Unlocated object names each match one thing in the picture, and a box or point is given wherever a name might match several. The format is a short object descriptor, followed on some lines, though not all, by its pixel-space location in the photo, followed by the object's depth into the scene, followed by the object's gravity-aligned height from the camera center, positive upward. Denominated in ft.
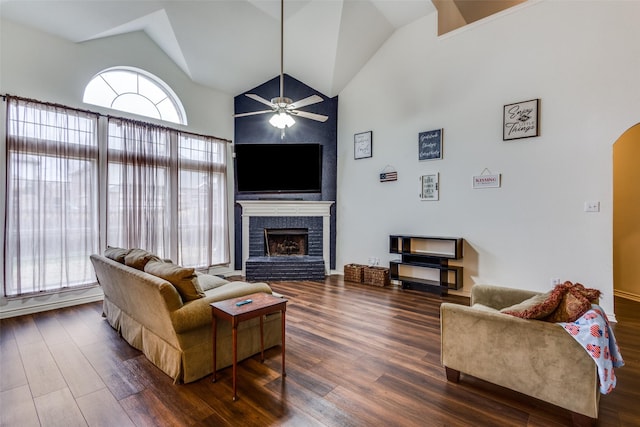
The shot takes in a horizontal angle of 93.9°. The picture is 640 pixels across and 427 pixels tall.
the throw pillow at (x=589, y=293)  6.40 -1.76
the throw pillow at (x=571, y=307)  6.07 -1.97
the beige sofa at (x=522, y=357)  5.75 -3.11
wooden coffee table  6.79 -2.31
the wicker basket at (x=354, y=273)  17.53 -3.57
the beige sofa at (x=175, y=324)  7.22 -2.98
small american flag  17.09 +2.10
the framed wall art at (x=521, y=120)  12.78 +4.03
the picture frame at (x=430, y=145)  15.43 +3.56
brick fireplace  19.21 -0.89
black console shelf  14.78 -2.63
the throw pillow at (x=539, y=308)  6.30 -2.09
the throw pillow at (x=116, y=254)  9.71 -1.35
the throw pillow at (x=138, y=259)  8.77 -1.34
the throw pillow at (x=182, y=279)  7.64 -1.69
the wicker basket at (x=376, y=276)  16.69 -3.60
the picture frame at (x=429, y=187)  15.61 +1.36
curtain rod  11.66 +4.66
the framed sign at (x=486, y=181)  13.84 +1.47
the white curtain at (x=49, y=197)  11.82 +0.73
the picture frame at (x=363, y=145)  18.04 +4.17
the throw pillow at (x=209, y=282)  10.28 -2.46
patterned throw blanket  5.48 -2.44
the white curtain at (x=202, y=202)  17.28 +0.73
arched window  14.57 +6.32
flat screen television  18.97 +2.89
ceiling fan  11.18 +4.06
